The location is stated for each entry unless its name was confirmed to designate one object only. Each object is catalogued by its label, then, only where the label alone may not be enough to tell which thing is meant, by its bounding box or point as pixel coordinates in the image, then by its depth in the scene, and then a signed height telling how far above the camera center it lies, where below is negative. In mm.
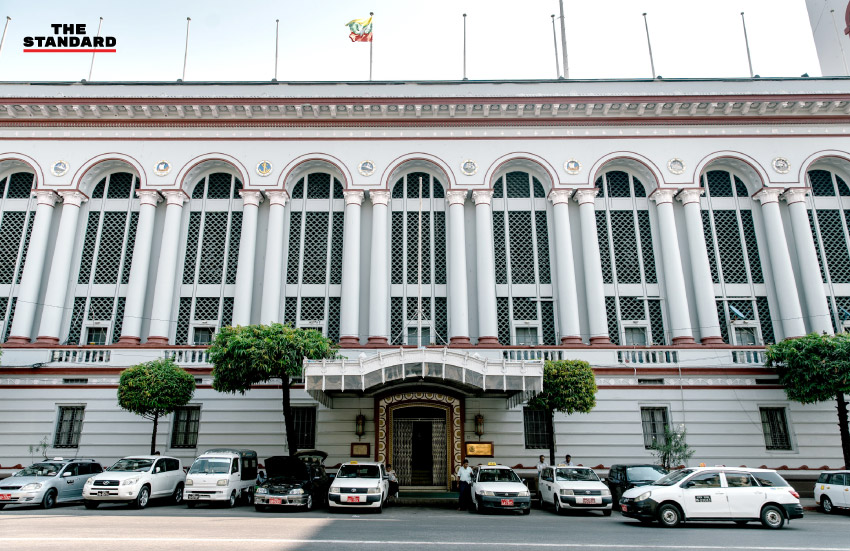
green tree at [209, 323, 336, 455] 20062 +3204
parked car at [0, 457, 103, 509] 17562 -900
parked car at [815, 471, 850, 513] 18219 -1509
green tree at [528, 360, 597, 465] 21172 +2006
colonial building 24391 +9259
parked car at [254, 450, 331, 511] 17516 -1063
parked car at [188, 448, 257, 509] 18125 -867
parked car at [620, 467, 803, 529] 14586 -1367
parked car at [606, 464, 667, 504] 18828 -994
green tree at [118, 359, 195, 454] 21516 +2244
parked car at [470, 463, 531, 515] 17391 -1296
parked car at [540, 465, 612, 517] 17656 -1337
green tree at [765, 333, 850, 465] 21062 +2595
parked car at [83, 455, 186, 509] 17375 -922
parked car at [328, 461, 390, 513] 17188 -1161
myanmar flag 30797 +21286
